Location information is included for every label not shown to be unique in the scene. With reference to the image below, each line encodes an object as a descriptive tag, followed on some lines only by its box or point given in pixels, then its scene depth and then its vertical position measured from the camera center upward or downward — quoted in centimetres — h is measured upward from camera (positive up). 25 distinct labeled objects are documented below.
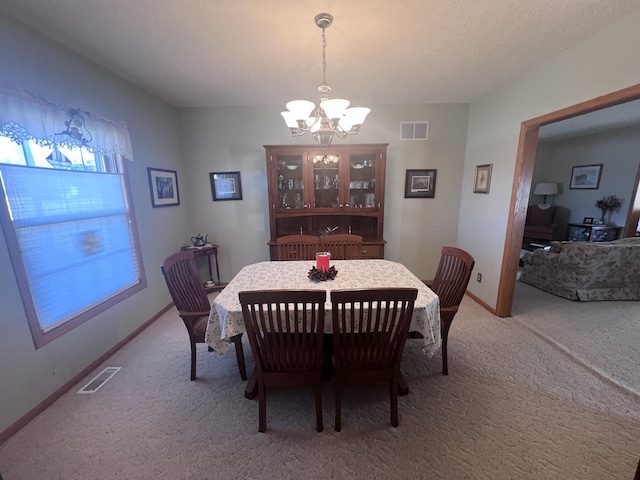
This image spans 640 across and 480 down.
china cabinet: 317 +13
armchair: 574 -74
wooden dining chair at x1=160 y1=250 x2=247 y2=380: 178 -75
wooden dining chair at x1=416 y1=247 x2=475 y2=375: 182 -69
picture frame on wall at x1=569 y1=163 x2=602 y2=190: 517 +29
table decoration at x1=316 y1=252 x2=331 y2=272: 192 -50
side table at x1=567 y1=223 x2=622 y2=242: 473 -80
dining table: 149 -64
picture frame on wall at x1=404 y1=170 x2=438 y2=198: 351 +12
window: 159 -18
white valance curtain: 149 +51
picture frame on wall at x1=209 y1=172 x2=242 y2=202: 351 +13
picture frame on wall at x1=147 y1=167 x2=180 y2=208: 285 +11
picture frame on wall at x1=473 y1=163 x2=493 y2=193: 298 +16
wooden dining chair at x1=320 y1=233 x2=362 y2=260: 260 -53
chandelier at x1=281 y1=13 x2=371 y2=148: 158 +51
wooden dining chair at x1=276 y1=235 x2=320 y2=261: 254 -52
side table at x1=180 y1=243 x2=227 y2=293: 328 -75
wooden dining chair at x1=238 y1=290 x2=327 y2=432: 122 -79
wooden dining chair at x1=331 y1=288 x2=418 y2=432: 130 -86
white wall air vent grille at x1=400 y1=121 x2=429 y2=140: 338 +83
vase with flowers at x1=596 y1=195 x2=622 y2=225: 481 -27
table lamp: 576 +4
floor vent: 186 -138
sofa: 296 -96
